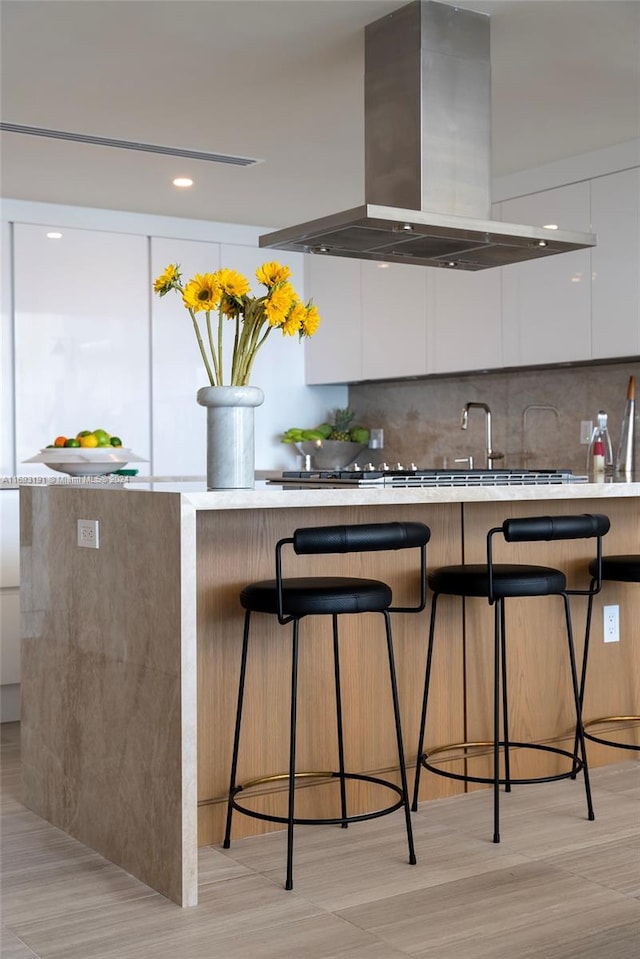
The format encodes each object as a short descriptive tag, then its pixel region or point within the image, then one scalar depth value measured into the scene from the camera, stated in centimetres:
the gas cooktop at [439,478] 317
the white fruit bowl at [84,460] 446
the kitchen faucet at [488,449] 507
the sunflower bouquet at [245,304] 291
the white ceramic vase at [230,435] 292
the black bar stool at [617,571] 350
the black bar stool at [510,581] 303
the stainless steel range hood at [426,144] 344
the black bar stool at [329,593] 267
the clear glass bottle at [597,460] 385
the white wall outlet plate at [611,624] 385
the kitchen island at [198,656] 267
